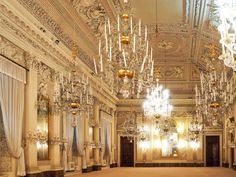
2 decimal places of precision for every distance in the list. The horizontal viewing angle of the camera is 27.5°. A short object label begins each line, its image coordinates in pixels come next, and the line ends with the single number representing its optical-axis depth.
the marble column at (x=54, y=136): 14.81
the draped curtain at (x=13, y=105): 10.91
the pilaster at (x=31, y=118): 12.37
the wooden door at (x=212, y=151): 28.53
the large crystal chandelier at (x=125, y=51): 8.83
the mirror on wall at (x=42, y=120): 13.67
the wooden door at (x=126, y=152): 28.73
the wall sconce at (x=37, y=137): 12.45
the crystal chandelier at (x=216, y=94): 13.49
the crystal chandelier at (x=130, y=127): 26.16
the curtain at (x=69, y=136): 16.80
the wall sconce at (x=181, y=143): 28.64
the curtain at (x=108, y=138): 25.44
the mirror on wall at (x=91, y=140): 21.49
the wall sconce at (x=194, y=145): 28.34
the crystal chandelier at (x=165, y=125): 20.11
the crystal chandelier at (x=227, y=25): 6.76
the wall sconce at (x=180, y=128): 28.89
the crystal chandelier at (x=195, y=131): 25.67
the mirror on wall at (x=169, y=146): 28.98
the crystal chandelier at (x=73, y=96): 12.28
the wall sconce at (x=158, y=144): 28.83
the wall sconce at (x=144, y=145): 28.50
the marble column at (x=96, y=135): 22.27
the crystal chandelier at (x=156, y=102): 16.77
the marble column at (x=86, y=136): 20.01
